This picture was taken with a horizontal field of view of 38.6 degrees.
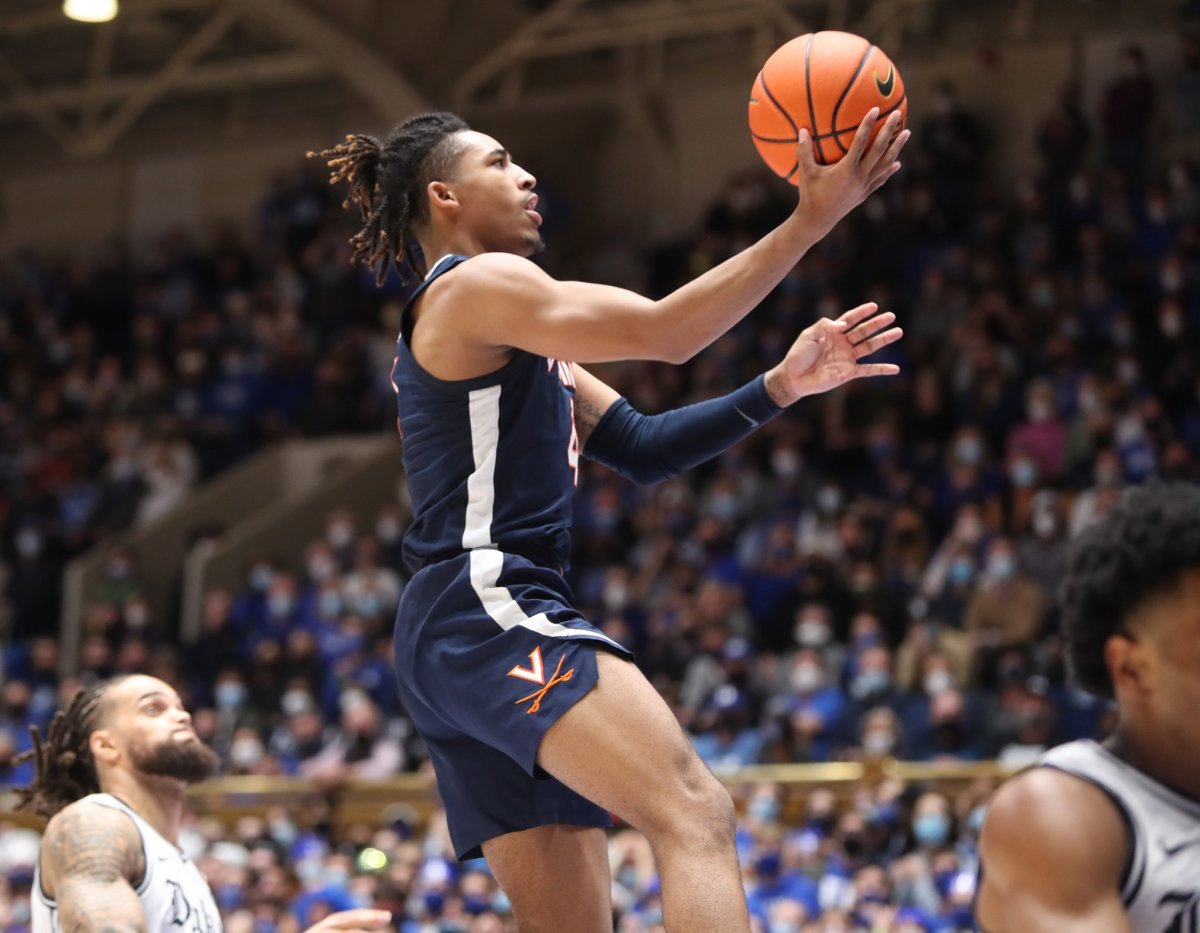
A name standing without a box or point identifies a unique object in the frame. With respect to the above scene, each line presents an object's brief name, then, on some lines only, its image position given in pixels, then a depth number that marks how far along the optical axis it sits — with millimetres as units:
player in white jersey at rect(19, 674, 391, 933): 4270
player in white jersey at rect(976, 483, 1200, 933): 2518
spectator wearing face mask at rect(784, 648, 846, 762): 11188
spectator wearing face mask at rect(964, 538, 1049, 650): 11633
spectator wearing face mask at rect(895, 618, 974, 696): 11180
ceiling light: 15055
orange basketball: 3955
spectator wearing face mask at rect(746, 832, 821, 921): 8852
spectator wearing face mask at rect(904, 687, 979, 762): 10672
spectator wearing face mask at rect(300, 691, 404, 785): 13062
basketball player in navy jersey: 3592
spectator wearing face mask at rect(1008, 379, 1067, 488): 13070
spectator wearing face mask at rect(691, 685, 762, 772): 11398
